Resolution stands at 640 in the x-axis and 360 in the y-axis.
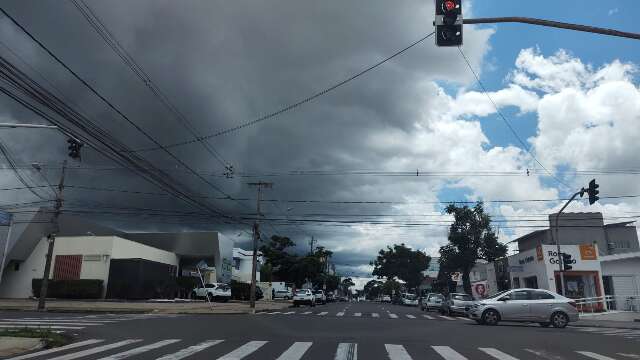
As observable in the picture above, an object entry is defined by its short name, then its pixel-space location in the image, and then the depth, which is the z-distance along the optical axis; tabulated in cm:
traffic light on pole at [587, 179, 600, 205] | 2361
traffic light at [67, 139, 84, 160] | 1695
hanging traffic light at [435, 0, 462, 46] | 970
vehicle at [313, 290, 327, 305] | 5592
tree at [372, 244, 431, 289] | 9388
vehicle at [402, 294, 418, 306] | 6059
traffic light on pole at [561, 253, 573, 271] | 2808
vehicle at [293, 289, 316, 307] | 4650
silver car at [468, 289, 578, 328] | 2062
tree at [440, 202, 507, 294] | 4888
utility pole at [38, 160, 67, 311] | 2879
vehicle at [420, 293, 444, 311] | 4043
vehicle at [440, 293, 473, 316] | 3080
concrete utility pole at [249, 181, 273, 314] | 3477
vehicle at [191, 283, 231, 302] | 4731
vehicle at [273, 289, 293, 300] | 6762
